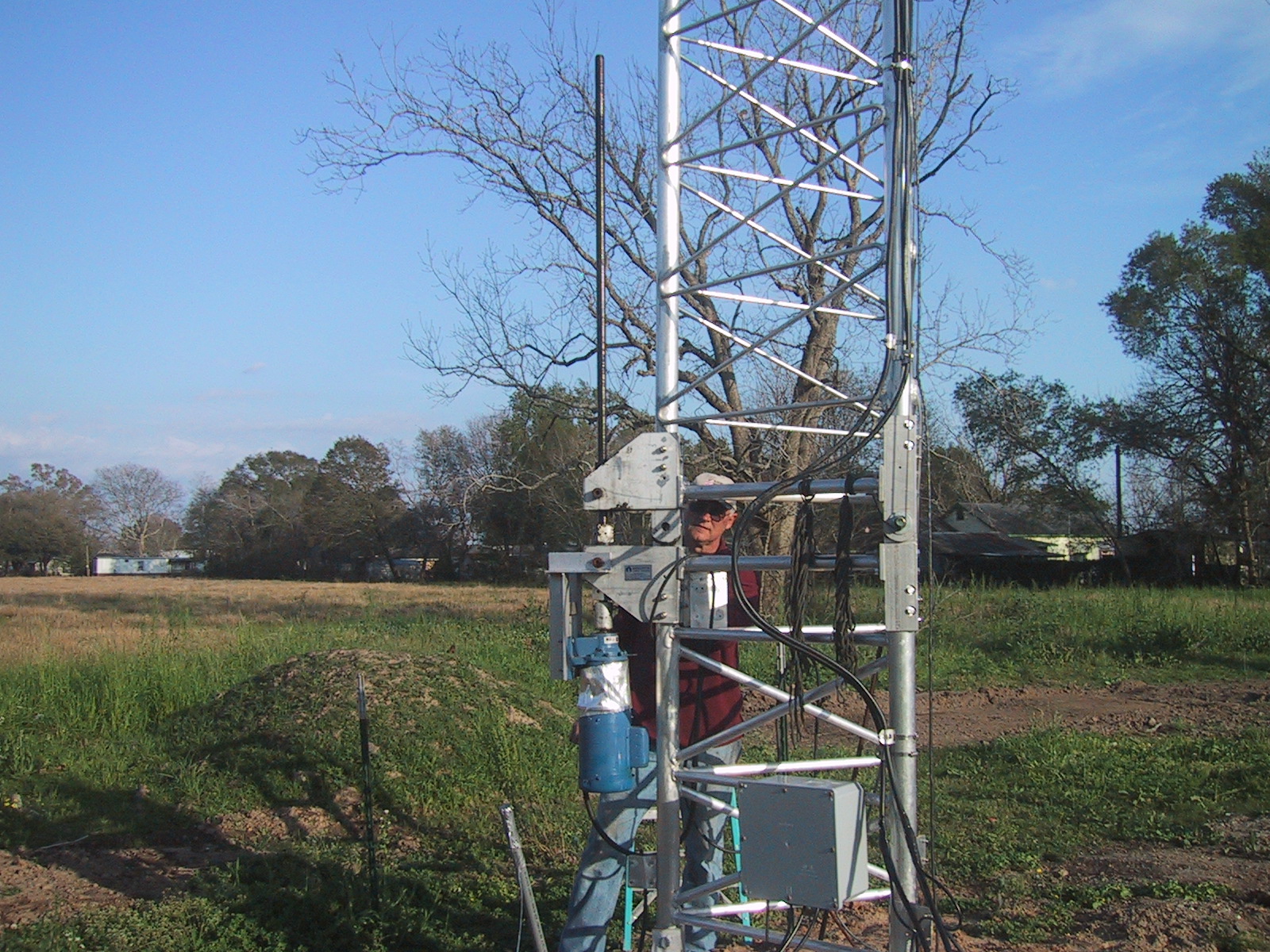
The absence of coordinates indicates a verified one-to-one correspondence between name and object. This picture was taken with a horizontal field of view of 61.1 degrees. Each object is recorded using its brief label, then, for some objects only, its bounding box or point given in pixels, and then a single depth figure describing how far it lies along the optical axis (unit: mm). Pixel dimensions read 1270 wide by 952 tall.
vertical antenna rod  4996
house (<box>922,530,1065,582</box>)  41406
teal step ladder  4539
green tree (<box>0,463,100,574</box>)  81625
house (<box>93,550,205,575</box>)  87312
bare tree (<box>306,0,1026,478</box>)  14852
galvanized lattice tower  3816
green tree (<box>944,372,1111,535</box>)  44031
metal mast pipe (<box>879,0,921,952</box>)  3787
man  4559
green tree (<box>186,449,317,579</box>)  74000
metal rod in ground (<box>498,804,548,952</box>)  4359
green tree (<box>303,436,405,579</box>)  68438
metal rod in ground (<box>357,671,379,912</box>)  5953
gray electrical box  3711
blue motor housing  4395
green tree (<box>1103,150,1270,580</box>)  37750
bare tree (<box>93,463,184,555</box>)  108125
